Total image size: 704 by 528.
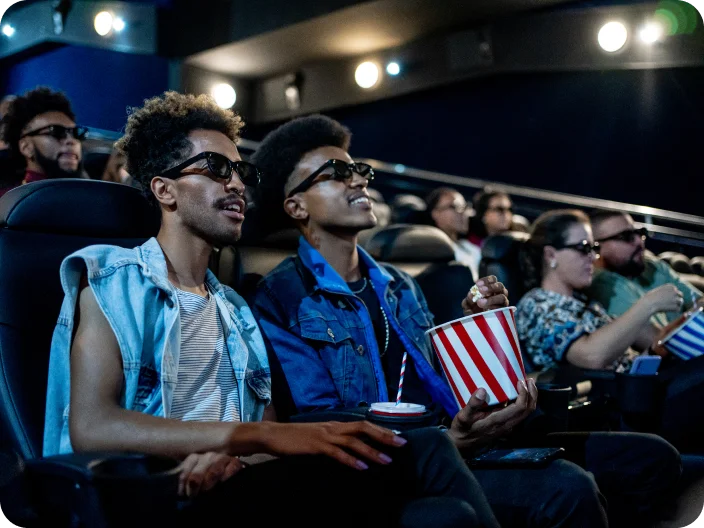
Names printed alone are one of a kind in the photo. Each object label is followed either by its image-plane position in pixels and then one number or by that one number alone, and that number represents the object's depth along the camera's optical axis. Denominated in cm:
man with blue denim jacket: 154
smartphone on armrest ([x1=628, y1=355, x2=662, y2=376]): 221
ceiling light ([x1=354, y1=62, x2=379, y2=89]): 705
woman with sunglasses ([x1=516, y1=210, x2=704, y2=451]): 218
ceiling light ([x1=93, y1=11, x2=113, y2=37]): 674
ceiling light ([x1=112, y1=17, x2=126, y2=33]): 673
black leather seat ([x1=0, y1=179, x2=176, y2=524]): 139
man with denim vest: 111
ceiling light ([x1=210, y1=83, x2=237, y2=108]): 720
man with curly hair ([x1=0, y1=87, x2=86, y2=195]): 300
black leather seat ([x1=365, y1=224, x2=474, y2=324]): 271
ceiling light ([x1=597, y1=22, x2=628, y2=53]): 585
